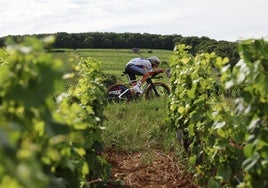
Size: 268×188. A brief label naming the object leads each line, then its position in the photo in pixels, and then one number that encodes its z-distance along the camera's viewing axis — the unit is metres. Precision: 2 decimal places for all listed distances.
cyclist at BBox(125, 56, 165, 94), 10.57
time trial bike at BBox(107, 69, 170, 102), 10.38
